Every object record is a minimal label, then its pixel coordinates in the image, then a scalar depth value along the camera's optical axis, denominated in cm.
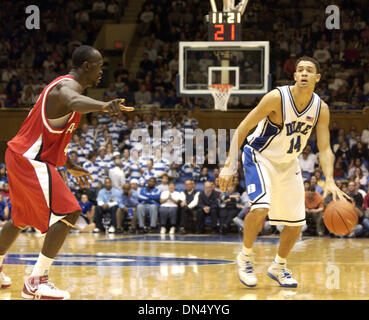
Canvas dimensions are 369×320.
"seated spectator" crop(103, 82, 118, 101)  1748
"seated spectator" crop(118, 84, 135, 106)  1744
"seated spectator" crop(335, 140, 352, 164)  1453
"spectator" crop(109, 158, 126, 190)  1412
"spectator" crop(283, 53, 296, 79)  1728
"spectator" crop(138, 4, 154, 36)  2083
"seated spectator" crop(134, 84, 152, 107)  1767
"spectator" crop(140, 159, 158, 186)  1395
